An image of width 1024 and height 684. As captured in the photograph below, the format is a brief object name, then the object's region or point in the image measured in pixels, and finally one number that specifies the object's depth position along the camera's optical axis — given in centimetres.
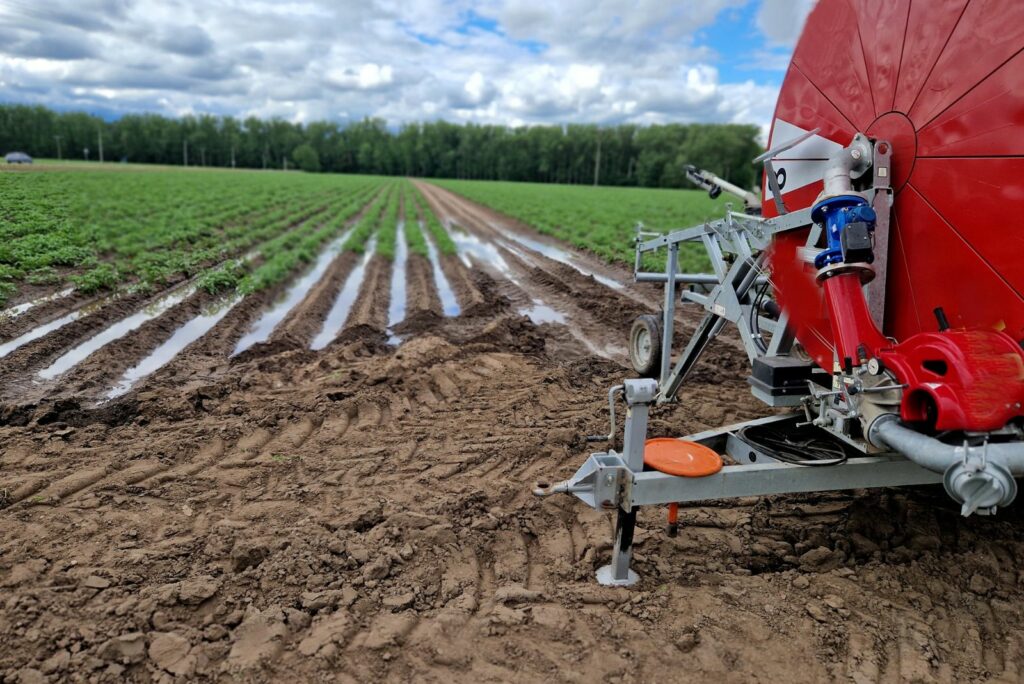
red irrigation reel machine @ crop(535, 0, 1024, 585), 255
